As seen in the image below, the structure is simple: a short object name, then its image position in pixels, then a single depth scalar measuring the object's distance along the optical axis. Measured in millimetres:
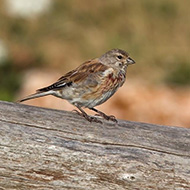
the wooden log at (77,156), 8523
